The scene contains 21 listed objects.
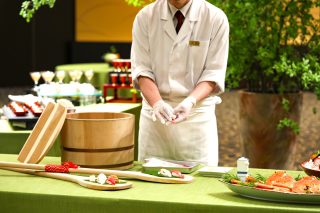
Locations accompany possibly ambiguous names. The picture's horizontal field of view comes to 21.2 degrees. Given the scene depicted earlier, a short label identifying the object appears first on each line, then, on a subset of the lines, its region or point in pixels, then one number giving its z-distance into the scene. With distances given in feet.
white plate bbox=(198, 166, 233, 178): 10.79
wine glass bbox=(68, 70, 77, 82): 23.53
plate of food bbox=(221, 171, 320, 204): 8.89
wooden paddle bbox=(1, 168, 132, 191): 9.66
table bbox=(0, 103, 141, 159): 16.13
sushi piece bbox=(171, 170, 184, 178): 10.37
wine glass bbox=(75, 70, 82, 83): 23.62
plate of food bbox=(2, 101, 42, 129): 16.92
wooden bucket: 10.90
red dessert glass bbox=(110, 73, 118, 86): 21.69
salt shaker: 9.94
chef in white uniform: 13.16
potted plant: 22.66
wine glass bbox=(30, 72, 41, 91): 22.90
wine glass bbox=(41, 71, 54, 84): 22.43
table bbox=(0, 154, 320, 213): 8.90
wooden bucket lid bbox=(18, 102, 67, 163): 11.24
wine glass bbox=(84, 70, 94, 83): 24.02
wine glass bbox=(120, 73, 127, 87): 21.61
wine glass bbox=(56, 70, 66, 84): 23.26
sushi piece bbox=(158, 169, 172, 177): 10.34
